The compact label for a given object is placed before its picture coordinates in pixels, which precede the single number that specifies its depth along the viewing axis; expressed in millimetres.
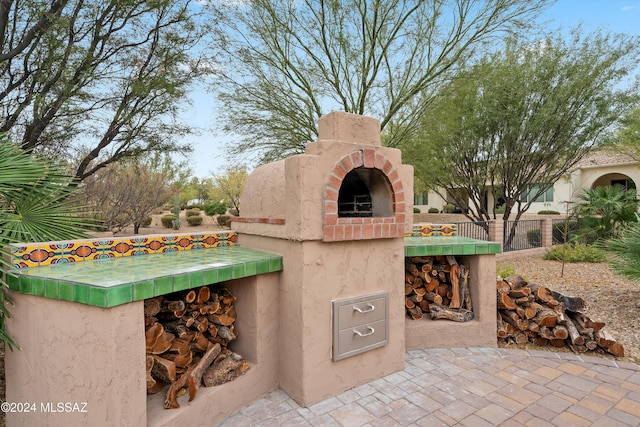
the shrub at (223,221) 20838
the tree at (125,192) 9867
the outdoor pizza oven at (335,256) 2852
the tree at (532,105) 9992
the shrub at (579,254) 9414
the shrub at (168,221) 21161
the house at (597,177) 16703
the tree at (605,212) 9922
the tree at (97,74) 5906
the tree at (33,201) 2996
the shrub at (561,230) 11916
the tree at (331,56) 9227
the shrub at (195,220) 22719
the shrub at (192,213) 26792
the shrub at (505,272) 6080
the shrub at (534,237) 11761
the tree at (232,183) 21469
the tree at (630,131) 10676
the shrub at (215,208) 21984
